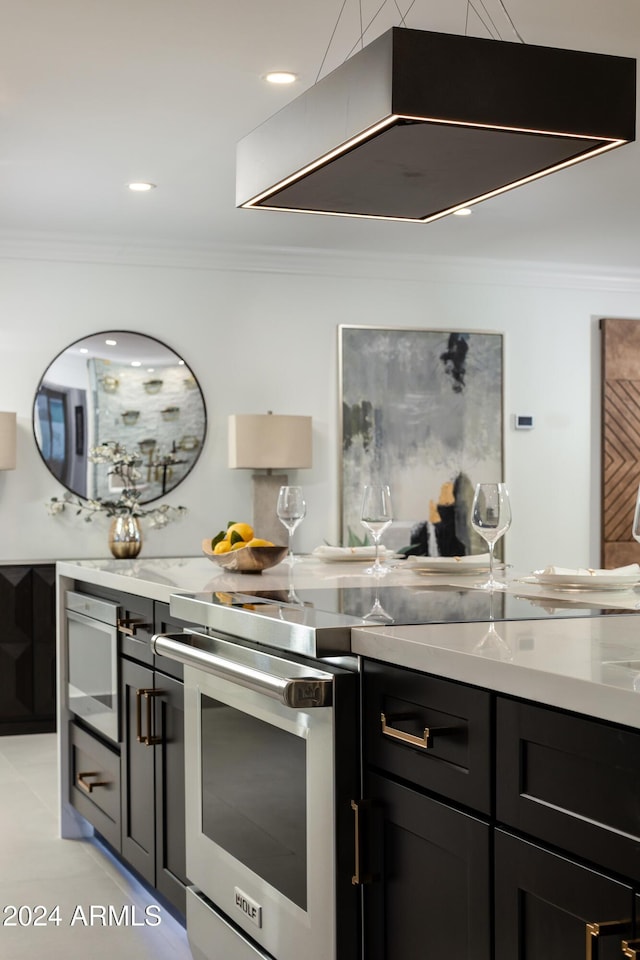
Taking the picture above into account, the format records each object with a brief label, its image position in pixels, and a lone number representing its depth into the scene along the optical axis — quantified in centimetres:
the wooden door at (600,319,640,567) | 722
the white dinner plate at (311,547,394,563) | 343
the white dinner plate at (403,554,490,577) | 282
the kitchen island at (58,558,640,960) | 122
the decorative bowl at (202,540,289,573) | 305
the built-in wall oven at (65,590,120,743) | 321
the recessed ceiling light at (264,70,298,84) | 377
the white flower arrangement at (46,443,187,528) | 604
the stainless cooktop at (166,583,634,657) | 182
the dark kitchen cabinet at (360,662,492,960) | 146
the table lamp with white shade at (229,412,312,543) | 609
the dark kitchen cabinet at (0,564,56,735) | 566
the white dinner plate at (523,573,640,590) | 230
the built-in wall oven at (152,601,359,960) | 177
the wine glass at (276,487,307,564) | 284
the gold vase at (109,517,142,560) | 551
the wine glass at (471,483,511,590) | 229
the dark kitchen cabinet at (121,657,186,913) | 267
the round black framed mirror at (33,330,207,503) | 612
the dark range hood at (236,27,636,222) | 223
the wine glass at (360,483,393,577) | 261
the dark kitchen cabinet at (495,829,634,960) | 119
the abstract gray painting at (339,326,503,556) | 669
